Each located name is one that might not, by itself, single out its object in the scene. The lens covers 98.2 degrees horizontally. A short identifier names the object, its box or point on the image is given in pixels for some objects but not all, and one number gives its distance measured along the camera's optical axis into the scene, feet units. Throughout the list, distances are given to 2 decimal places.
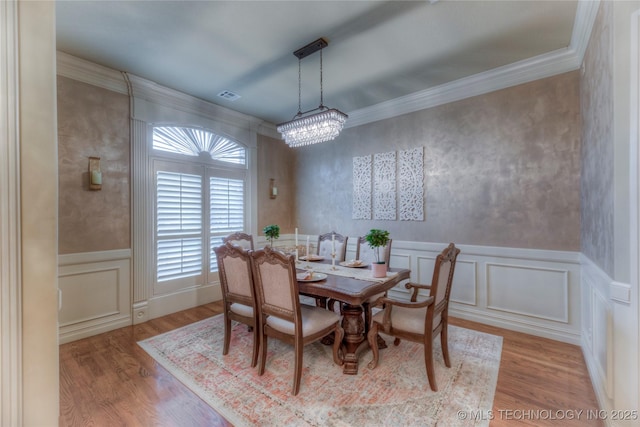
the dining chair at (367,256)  9.11
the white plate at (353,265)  10.10
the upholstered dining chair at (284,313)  6.77
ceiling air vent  12.35
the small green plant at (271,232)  10.73
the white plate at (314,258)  11.19
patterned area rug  6.07
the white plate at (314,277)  8.22
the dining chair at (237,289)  7.99
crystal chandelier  9.06
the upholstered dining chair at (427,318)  6.84
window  12.14
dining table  7.36
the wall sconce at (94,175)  10.05
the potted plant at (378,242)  8.45
